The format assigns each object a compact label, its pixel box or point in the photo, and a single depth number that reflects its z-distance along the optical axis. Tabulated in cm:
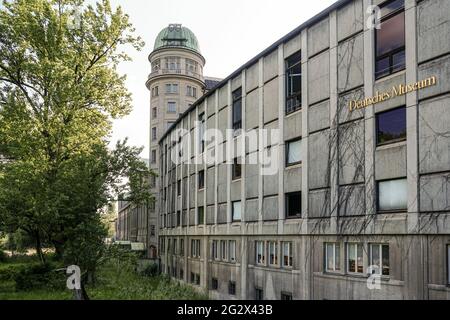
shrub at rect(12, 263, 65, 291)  2889
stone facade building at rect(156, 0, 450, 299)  1512
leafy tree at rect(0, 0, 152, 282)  2606
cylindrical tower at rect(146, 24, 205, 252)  5656
